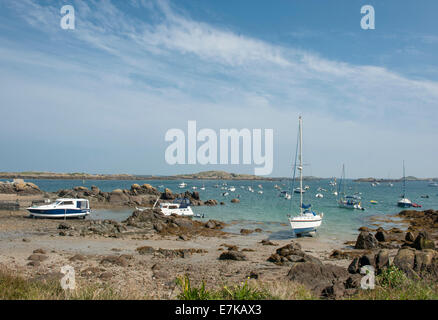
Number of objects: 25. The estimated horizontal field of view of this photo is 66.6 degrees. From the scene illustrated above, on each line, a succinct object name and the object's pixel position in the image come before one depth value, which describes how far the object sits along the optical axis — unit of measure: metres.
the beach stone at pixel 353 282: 12.04
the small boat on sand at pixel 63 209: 35.41
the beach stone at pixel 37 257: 17.64
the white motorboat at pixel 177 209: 43.59
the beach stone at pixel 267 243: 27.17
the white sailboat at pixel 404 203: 65.81
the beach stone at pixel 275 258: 19.93
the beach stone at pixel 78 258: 18.11
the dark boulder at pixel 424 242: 21.16
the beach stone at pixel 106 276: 14.38
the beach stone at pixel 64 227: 29.20
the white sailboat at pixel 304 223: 31.50
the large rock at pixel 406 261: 12.34
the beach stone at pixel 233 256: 20.48
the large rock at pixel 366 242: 25.97
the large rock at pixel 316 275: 12.68
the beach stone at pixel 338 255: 22.21
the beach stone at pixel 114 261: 17.33
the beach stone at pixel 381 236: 29.20
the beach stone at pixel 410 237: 27.58
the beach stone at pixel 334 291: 10.71
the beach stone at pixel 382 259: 13.62
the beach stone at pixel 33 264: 16.53
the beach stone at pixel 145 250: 21.74
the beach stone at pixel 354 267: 15.02
